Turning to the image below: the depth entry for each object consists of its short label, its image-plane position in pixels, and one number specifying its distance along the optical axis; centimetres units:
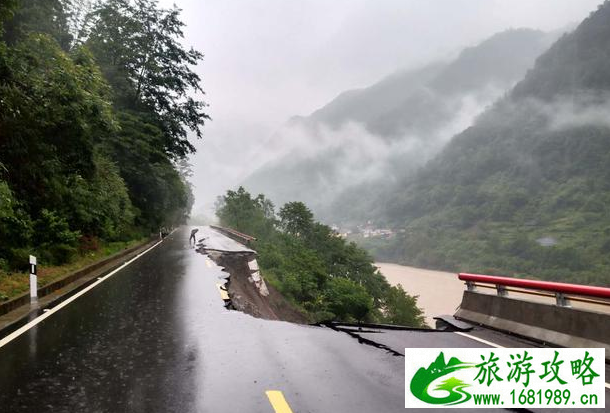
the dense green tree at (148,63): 3053
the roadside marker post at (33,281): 936
